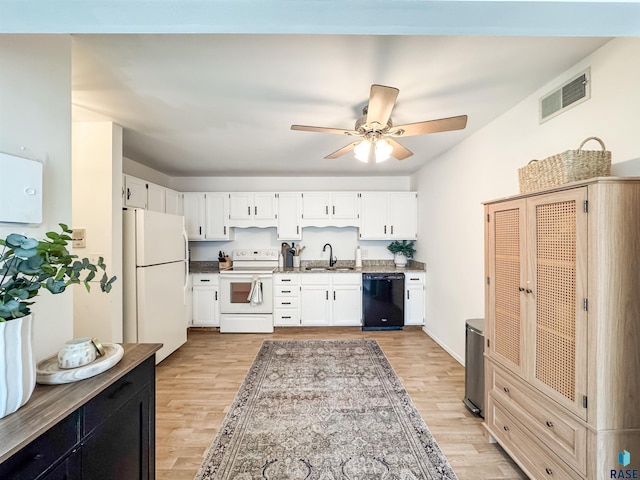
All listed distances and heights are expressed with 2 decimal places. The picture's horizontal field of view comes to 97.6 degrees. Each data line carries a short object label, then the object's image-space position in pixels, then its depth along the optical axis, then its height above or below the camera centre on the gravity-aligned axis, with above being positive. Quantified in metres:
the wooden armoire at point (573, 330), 1.20 -0.43
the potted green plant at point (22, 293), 0.83 -0.16
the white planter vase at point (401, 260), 4.69 -0.32
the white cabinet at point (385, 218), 4.57 +0.38
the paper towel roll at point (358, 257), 4.70 -0.26
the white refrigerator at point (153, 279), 2.76 -0.40
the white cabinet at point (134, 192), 2.85 +0.53
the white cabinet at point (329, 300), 4.27 -0.90
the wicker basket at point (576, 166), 1.39 +0.38
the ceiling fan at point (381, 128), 1.69 +0.83
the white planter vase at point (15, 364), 0.82 -0.37
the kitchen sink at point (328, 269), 4.39 -0.45
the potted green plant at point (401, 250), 4.63 -0.15
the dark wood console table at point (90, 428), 0.79 -0.63
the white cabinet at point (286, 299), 4.25 -0.88
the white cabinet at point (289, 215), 4.54 +0.43
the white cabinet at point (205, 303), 4.23 -0.93
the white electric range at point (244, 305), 4.18 -0.95
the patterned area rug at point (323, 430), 1.71 -1.38
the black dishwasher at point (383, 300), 4.25 -0.89
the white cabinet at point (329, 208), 4.55 +0.54
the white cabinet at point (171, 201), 3.80 +0.57
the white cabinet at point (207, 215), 4.48 +0.43
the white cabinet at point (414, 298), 4.27 -0.87
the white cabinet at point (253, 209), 4.54 +0.53
